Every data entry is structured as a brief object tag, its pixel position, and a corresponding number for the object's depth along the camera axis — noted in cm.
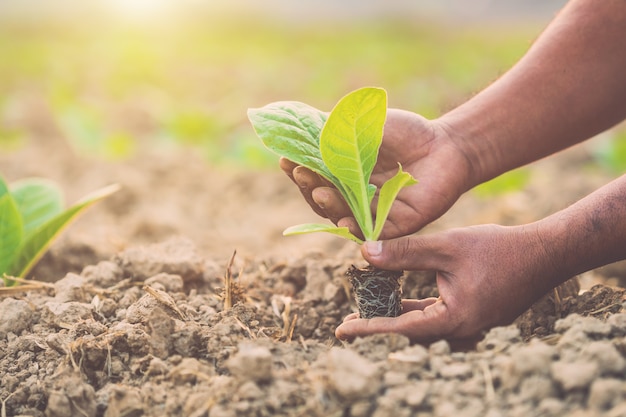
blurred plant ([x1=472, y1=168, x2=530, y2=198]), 376
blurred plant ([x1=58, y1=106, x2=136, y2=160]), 441
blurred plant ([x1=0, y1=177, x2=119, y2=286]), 197
